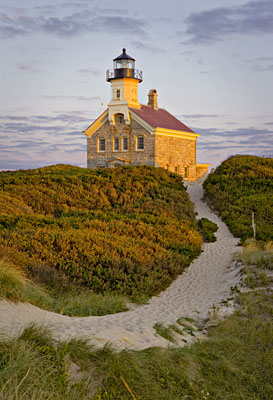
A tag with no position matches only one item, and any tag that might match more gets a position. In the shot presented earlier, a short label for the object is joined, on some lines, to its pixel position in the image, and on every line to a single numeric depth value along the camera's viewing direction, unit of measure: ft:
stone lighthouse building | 134.77
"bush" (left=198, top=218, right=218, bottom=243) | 63.57
